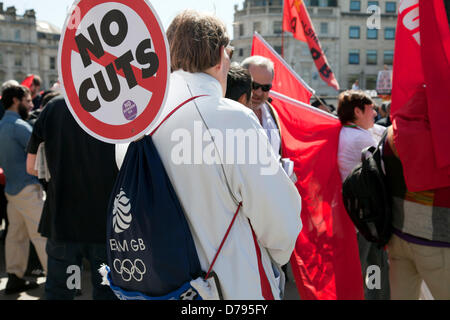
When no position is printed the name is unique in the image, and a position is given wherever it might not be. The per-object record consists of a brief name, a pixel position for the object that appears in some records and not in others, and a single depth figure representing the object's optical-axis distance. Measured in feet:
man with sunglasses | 11.60
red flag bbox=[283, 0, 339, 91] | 21.48
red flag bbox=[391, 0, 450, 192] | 8.12
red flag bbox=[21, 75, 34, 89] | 27.23
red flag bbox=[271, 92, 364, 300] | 11.41
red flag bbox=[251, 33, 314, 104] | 14.38
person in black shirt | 10.75
